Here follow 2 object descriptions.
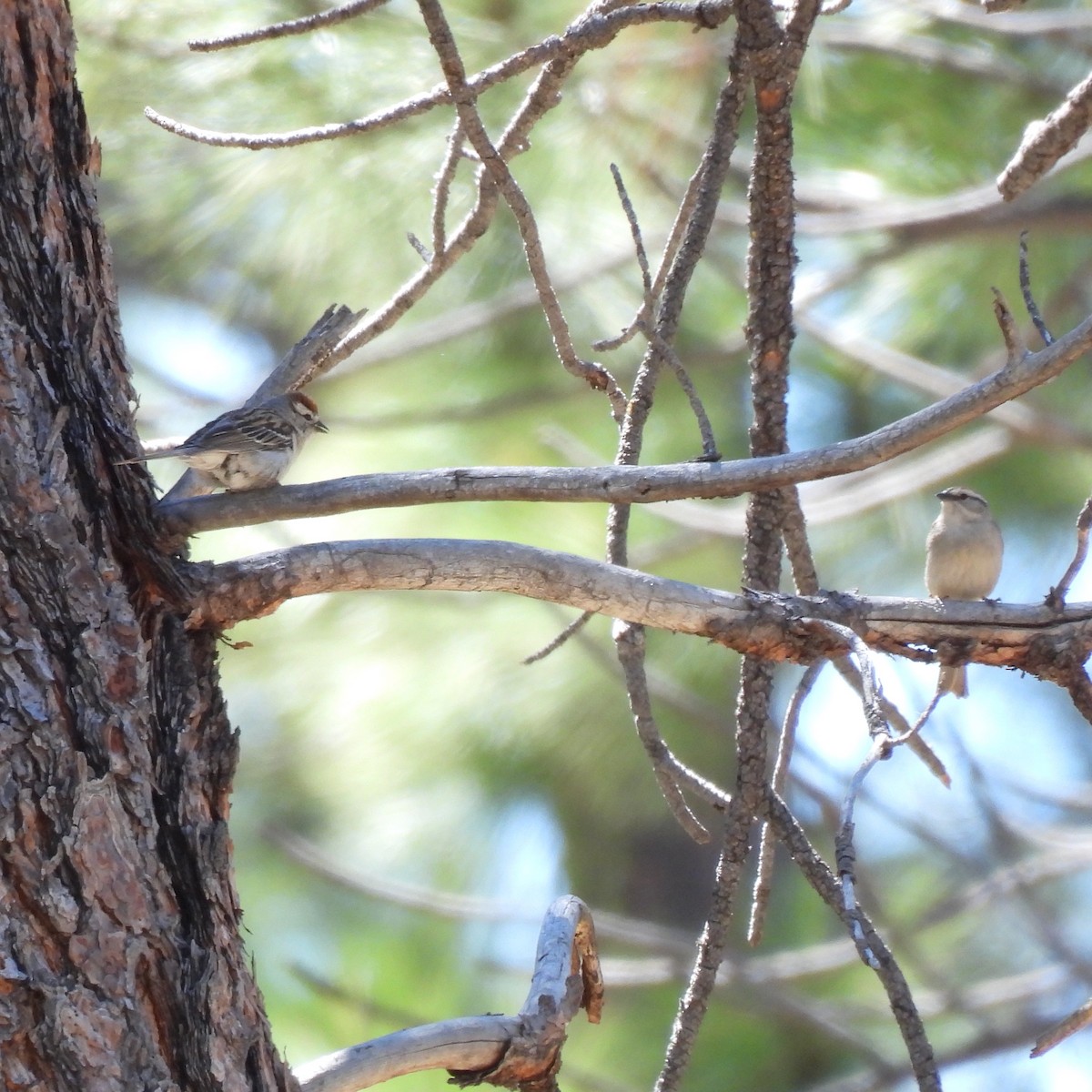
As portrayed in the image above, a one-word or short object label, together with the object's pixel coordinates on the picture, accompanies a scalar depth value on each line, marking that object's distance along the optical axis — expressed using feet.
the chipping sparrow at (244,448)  37.99
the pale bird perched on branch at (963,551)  38.96
